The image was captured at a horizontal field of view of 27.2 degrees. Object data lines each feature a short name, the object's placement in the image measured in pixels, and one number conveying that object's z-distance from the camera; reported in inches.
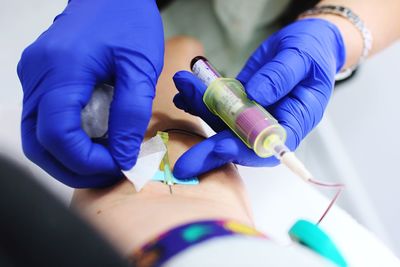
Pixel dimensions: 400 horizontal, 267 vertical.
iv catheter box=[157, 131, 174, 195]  17.5
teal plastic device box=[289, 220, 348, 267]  15.6
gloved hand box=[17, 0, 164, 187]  16.2
